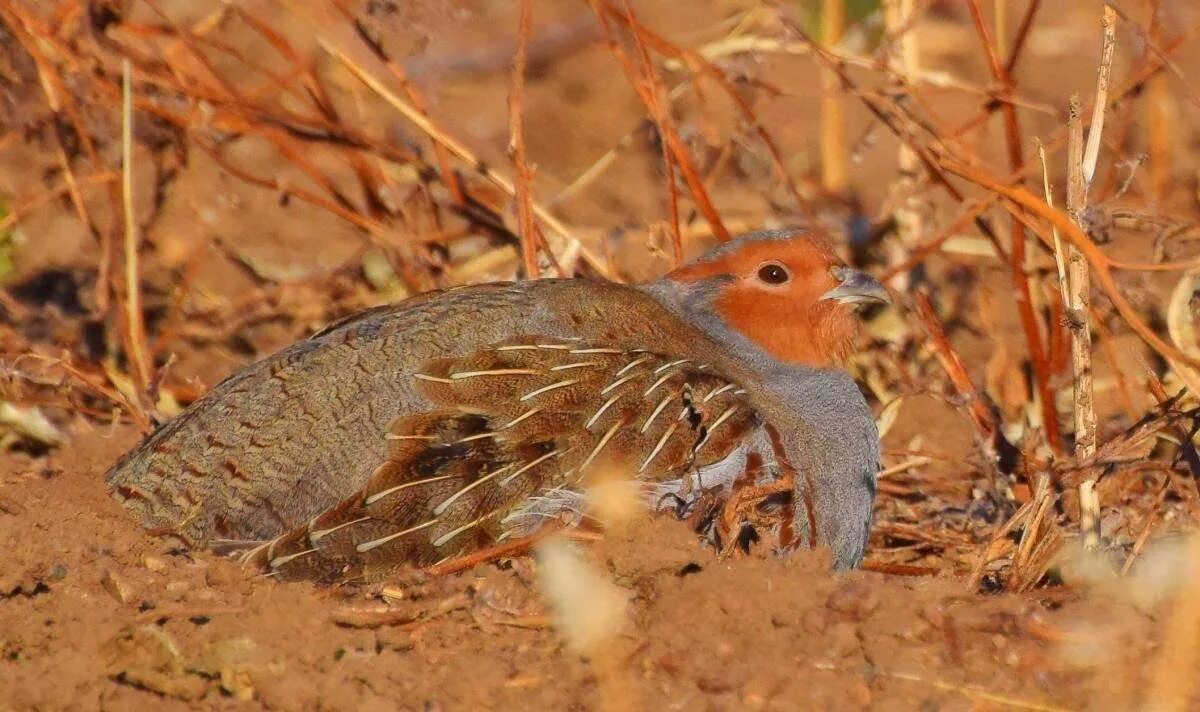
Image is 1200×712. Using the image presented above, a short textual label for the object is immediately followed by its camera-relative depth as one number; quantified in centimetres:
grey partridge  759
